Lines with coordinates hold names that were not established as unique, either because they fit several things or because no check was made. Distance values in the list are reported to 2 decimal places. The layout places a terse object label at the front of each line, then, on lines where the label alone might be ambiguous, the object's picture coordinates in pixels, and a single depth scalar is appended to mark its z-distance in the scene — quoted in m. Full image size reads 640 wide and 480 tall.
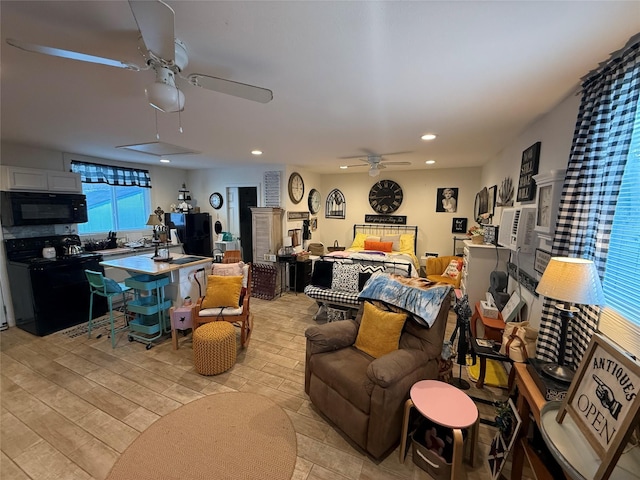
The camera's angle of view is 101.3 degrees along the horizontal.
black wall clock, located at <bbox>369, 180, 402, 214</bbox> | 6.09
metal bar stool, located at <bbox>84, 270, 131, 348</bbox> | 3.01
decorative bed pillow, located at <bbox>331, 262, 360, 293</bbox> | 3.59
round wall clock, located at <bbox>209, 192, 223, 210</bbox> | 5.97
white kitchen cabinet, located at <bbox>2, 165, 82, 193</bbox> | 3.34
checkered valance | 4.34
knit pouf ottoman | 2.54
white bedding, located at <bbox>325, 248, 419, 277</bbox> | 4.09
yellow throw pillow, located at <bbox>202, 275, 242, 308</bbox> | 3.07
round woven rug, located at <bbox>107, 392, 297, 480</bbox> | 1.66
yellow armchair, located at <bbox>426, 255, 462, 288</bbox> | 4.83
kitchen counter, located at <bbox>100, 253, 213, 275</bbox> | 3.04
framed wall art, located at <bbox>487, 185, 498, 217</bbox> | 3.86
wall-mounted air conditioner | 2.22
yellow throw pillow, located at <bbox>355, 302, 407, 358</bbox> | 2.08
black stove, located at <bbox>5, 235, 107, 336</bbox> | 3.30
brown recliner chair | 1.69
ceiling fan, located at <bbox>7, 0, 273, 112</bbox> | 0.91
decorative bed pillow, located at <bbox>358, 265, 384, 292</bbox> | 3.56
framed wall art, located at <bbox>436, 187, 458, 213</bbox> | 5.61
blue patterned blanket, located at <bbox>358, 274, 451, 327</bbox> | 2.06
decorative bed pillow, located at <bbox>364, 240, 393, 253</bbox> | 5.66
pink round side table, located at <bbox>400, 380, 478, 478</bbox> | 1.48
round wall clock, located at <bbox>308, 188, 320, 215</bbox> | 6.21
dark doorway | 5.71
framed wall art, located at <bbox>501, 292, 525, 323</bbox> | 2.36
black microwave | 3.35
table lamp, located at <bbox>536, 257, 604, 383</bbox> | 1.27
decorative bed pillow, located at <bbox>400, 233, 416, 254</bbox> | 5.69
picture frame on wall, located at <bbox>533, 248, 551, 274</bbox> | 1.98
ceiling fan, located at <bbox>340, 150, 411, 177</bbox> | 4.09
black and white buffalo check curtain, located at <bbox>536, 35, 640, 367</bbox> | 1.32
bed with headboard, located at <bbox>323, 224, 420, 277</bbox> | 4.66
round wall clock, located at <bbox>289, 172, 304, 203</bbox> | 5.35
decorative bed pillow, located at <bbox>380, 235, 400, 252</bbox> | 5.75
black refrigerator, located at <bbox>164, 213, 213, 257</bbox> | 5.49
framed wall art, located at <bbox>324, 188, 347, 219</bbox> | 6.62
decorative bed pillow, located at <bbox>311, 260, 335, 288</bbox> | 3.74
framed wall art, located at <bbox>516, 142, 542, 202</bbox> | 2.36
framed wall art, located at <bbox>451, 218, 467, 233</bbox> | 5.58
